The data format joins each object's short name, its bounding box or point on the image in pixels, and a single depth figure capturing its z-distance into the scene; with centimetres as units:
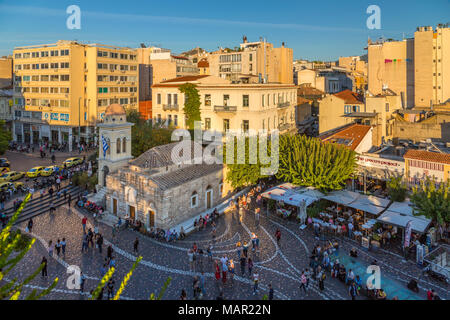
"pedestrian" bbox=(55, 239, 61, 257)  2216
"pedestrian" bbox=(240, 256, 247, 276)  2042
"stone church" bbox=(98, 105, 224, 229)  2689
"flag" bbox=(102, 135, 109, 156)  3253
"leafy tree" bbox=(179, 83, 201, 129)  4369
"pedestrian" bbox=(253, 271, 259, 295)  1831
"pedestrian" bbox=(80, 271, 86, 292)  1825
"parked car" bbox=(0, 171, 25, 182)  3672
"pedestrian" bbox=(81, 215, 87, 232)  2561
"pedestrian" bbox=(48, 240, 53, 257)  2240
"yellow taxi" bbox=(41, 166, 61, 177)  3950
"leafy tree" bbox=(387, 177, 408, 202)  2675
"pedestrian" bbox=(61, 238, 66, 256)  2222
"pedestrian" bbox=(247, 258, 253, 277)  2030
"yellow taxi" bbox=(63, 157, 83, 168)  4401
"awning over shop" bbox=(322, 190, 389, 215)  2589
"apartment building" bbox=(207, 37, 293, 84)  6956
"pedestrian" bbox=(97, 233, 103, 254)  2295
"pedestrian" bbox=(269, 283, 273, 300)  1727
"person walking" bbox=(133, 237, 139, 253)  2297
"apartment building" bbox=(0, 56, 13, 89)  8038
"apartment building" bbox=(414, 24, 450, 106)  5962
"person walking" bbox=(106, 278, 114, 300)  1780
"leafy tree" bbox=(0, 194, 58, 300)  643
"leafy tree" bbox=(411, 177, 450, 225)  2148
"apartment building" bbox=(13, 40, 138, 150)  6028
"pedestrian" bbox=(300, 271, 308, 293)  1838
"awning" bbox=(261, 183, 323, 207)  2806
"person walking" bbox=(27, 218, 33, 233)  2580
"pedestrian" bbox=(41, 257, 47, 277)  2008
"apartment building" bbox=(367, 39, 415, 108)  6431
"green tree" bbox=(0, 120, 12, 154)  4176
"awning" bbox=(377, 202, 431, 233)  2280
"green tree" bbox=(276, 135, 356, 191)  2938
